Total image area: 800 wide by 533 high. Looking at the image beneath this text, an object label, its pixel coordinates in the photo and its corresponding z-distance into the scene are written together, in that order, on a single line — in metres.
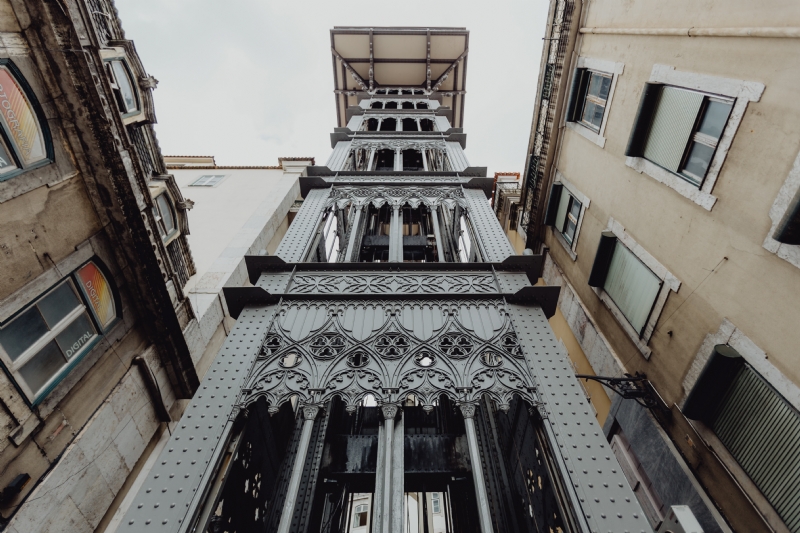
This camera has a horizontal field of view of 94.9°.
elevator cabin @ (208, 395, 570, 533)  5.13
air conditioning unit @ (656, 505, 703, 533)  3.33
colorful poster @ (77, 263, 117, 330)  7.42
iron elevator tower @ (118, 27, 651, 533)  4.23
